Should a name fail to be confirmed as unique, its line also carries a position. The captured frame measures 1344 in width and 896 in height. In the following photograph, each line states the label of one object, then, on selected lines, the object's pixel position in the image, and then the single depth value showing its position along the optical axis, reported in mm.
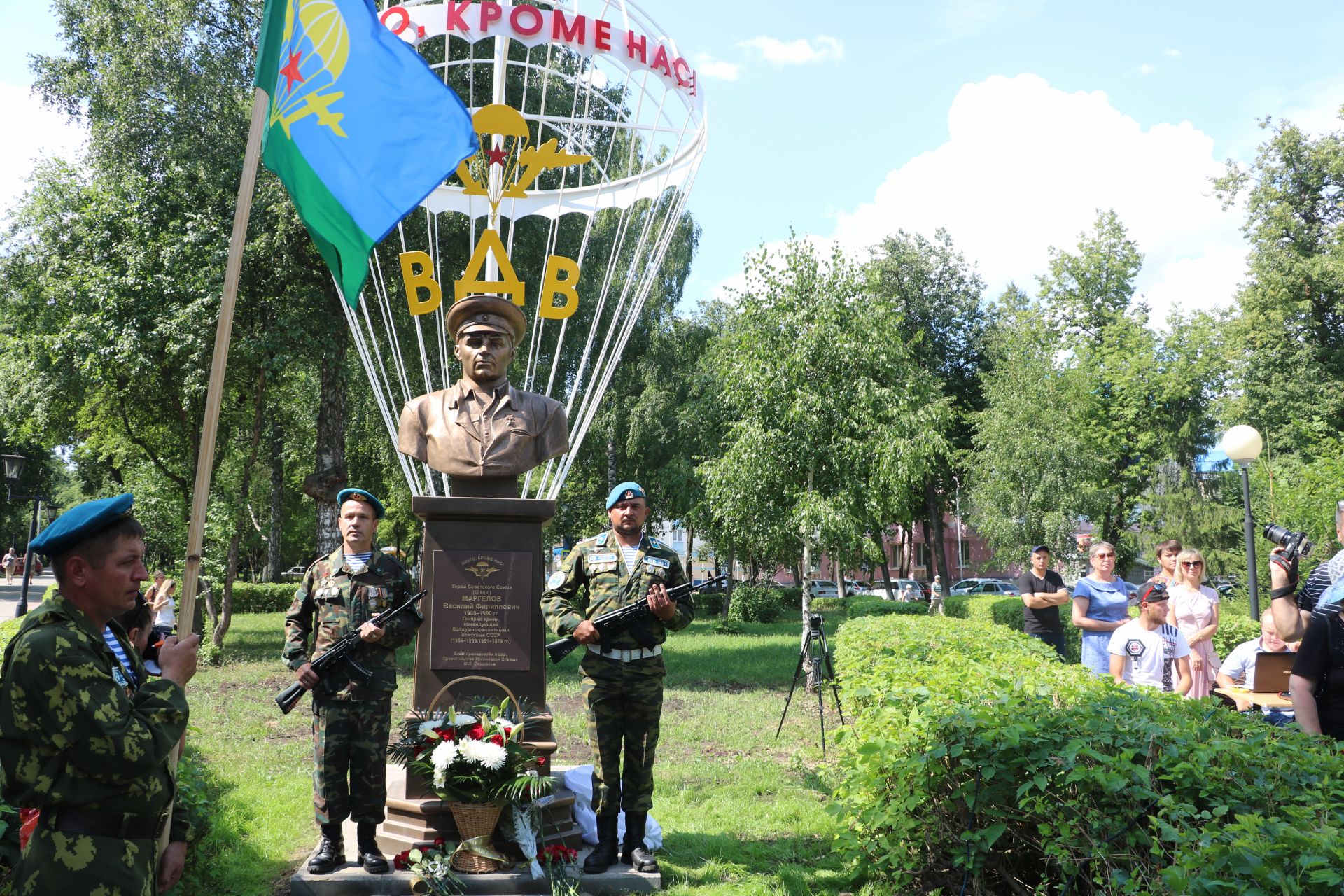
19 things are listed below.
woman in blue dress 7336
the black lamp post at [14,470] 19219
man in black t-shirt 8352
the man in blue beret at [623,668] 5168
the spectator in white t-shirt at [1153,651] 6273
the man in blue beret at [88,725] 2334
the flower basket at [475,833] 4828
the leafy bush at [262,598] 27625
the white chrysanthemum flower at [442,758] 4652
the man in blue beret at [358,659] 4898
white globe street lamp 11977
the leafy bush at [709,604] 30406
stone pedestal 5395
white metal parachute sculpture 7008
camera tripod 9367
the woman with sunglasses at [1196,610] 7070
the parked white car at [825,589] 46456
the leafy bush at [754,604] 25672
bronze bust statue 5863
